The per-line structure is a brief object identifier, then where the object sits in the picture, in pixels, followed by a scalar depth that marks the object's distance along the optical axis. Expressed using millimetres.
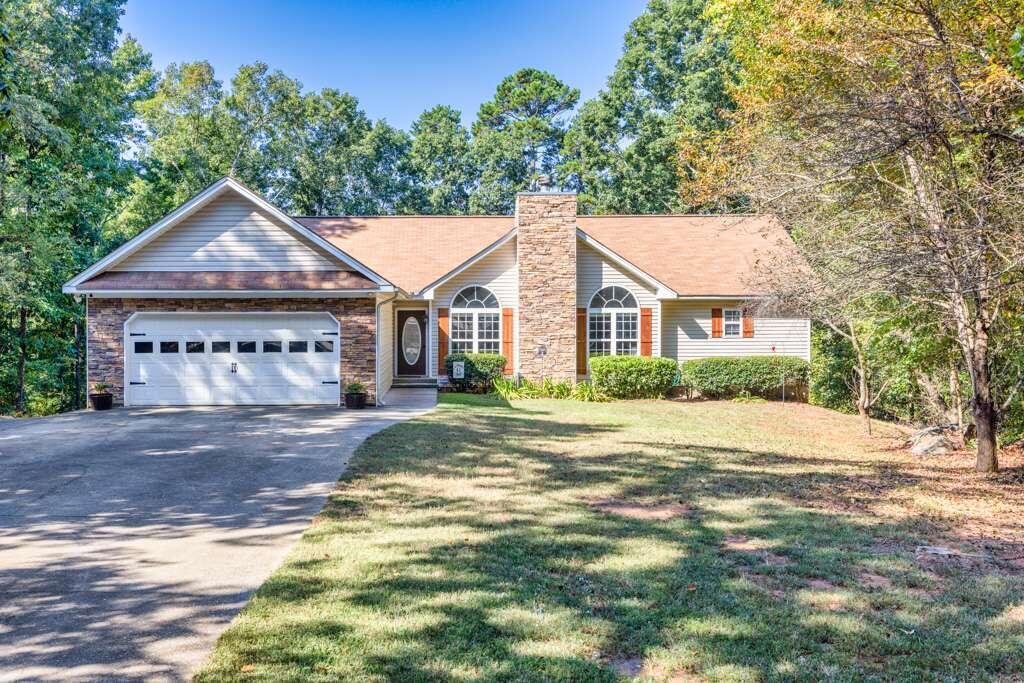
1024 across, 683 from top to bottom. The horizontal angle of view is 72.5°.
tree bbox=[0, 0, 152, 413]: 17250
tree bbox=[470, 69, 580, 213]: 37750
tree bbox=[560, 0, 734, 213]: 33000
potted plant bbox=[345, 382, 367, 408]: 15000
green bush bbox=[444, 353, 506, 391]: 19062
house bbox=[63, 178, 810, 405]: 15211
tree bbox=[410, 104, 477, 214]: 38094
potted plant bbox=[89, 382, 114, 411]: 14859
